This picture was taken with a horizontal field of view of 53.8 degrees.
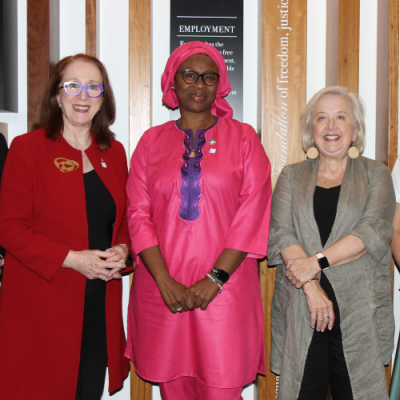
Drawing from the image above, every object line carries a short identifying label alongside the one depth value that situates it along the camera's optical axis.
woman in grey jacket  1.96
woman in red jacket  1.87
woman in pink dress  1.90
